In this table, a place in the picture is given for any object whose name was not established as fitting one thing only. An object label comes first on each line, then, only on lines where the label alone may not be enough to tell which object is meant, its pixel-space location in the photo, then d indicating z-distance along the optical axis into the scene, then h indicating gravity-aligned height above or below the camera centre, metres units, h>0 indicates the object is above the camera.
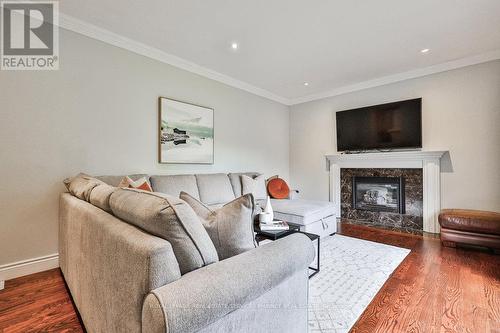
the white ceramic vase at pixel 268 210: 2.34 -0.43
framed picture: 3.21 +0.52
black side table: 2.11 -0.63
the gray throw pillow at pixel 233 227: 1.06 -0.28
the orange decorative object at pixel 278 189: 4.12 -0.39
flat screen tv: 3.73 +0.71
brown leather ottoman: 2.74 -0.75
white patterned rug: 1.64 -1.05
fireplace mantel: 3.54 +0.03
